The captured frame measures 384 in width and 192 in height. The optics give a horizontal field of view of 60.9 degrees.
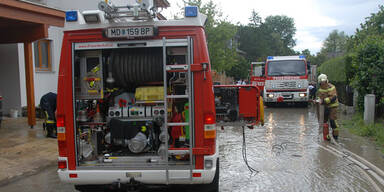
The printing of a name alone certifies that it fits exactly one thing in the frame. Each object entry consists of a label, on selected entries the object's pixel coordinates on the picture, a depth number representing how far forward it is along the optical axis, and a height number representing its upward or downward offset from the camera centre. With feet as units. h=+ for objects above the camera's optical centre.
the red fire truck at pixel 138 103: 13.38 -1.01
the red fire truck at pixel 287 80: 54.75 -0.38
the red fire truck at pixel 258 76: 56.88 +0.32
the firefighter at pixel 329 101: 28.45 -2.07
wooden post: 34.37 -0.31
